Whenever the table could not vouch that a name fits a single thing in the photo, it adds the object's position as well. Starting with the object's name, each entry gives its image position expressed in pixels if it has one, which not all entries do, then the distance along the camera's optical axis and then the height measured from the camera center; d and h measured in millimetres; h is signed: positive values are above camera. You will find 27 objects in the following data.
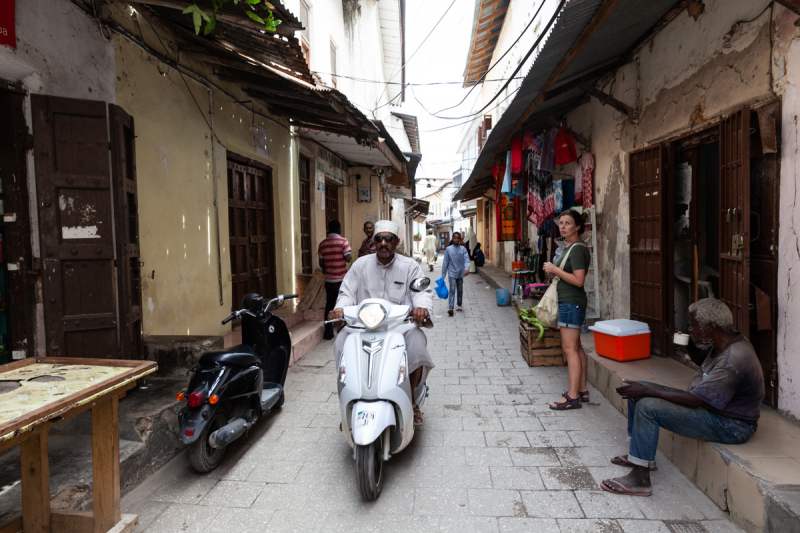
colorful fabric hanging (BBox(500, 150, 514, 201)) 9398 +1296
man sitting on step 2600 -928
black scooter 3082 -1023
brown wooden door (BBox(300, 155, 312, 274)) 10117 +891
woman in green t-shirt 4258 -487
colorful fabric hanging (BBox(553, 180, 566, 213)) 7852 +873
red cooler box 4785 -992
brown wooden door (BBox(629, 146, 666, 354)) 5062 +55
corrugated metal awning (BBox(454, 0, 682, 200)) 4078 +2123
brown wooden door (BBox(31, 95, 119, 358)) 3547 +246
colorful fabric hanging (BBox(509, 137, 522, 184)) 8586 +1730
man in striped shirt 6969 -115
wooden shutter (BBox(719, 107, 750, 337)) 3363 +216
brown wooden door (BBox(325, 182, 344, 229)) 12713 +1442
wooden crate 5688 -1274
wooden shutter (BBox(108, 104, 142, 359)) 3830 +227
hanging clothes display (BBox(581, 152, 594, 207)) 6918 +1082
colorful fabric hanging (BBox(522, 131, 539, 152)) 8051 +1913
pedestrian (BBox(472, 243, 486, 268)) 18109 -337
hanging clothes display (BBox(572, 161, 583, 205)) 7301 +1060
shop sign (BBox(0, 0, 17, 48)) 3172 +1637
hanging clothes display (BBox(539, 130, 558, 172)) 7867 +1675
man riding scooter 3510 -296
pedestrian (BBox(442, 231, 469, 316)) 9891 -327
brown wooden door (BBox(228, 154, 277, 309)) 6980 +387
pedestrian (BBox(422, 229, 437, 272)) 20859 +68
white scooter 2781 -902
